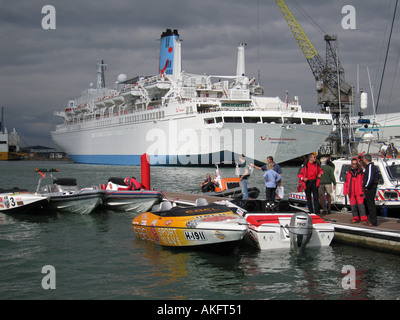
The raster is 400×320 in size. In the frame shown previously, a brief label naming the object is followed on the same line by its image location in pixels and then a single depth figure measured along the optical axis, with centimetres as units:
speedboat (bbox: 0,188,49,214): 1712
